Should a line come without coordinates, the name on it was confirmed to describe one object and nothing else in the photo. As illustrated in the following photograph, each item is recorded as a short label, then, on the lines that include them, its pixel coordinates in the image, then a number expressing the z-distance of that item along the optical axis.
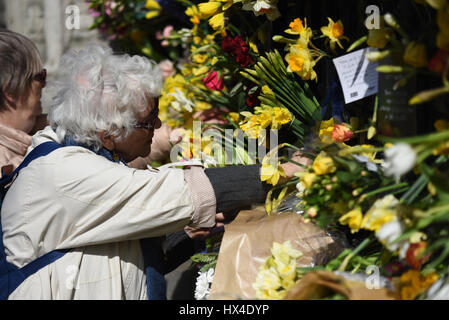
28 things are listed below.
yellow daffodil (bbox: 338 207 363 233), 3.74
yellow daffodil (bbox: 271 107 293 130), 4.06
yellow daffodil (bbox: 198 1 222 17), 4.16
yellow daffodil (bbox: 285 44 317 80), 3.99
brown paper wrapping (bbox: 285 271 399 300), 3.71
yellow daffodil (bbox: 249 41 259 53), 4.22
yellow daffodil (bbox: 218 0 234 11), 4.13
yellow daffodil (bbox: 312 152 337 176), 3.77
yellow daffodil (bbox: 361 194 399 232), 3.69
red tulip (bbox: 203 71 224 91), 4.39
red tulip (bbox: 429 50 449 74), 3.64
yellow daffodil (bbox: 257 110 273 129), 4.06
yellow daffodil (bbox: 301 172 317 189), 3.78
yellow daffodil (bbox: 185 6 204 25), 4.48
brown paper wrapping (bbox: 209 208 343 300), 3.88
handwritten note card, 3.89
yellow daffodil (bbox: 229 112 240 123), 4.36
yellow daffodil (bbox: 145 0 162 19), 4.88
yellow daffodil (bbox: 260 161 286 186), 3.97
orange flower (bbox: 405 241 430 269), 3.66
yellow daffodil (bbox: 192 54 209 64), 4.46
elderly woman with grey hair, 3.93
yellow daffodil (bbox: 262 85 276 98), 4.09
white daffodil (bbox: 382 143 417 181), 3.60
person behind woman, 4.10
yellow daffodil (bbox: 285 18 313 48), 4.00
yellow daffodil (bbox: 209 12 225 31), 4.18
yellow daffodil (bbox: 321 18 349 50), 3.97
